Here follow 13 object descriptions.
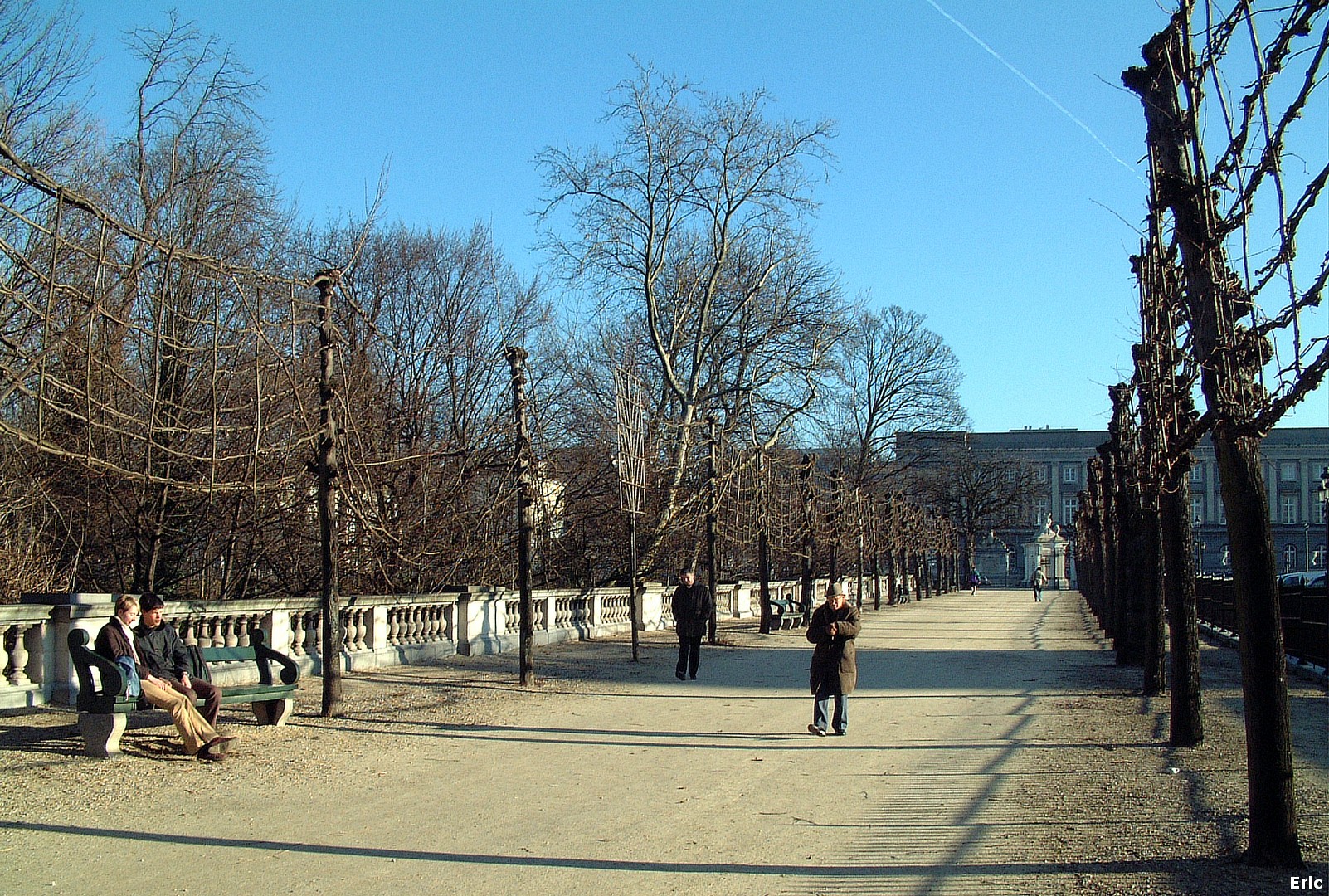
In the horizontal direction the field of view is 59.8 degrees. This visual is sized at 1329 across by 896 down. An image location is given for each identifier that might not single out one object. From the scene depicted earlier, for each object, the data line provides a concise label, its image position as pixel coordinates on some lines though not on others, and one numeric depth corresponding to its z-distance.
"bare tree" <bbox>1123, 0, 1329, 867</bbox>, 6.76
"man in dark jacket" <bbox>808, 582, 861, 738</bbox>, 12.16
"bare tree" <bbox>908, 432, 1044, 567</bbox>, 76.44
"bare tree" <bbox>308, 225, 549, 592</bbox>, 25.27
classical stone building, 113.25
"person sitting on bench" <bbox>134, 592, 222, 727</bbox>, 9.86
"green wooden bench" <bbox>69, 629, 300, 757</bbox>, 9.23
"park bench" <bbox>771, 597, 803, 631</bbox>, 33.44
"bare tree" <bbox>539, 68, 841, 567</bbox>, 36.91
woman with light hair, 9.49
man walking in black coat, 18.09
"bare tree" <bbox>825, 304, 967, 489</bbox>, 62.81
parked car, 45.41
